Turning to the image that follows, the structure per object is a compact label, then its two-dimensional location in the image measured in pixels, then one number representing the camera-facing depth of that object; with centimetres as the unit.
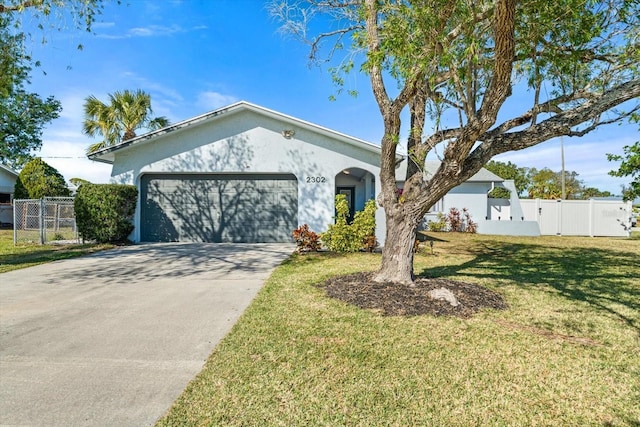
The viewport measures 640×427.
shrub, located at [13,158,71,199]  1977
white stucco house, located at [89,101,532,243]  1278
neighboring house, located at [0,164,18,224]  2297
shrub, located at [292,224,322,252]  1113
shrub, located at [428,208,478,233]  1916
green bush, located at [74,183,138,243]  1200
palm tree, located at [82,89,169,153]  1884
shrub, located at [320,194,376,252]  1127
